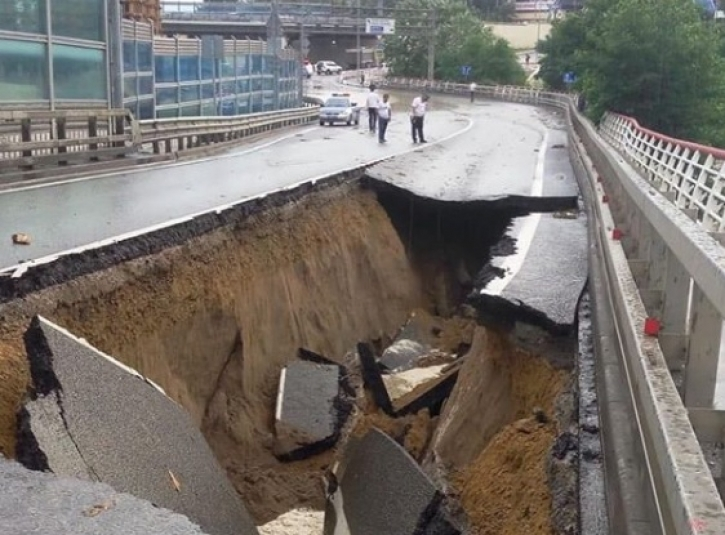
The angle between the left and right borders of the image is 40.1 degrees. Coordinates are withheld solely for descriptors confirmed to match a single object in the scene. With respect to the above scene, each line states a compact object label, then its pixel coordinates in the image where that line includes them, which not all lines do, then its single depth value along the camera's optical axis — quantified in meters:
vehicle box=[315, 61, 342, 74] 114.06
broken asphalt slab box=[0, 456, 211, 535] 4.51
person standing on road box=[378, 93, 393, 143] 29.52
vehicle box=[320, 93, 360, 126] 42.25
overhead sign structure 104.62
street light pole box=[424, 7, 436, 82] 95.94
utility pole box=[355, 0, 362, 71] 106.20
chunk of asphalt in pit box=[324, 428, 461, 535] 6.59
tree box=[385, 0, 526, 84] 93.38
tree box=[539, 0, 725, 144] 33.66
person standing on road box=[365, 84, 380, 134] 33.32
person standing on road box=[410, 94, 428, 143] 29.17
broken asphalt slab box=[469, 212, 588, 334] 8.84
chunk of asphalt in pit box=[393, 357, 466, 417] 10.18
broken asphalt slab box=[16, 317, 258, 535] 5.56
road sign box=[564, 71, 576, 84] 57.69
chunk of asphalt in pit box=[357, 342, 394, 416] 10.68
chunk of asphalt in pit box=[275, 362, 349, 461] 9.84
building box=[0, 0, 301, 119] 18.92
